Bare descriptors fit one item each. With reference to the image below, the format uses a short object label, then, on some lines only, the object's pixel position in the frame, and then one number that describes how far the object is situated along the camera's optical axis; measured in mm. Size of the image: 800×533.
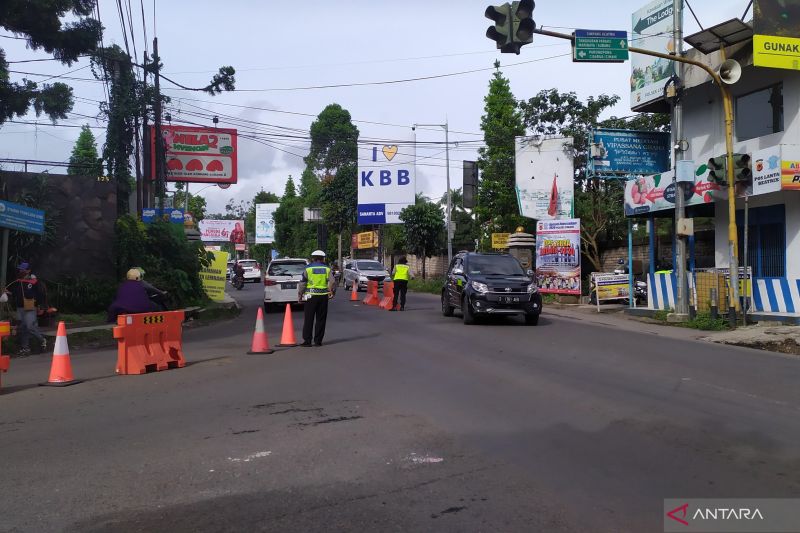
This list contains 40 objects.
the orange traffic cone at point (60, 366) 8969
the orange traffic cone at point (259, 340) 11672
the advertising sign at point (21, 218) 13695
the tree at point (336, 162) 49906
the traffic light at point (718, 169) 15445
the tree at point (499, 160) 32925
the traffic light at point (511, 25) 11328
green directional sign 13125
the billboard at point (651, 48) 18906
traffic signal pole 15086
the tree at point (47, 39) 16656
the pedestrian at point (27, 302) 12305
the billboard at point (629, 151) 20953
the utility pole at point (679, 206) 16641
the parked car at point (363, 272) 31891
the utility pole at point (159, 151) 22672
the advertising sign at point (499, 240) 29047
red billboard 31312
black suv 15336
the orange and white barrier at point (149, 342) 9766
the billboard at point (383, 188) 41250
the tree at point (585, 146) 27859
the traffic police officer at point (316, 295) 12242
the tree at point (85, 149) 44656
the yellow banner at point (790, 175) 14773
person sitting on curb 10156
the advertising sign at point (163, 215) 21603
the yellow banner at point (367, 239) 51188
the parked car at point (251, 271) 48656
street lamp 31919
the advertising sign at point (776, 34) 15156
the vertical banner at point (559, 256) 23328
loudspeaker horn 15000
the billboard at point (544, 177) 26453
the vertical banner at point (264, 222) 75750
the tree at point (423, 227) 39469
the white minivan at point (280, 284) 21516
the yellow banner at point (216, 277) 25172
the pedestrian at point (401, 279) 20844
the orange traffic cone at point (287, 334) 12555
